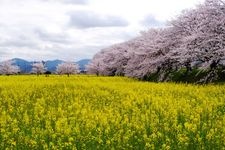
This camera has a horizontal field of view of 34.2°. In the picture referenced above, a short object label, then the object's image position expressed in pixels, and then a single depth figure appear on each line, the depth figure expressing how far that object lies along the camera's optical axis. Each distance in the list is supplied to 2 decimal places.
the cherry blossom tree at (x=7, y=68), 94.71
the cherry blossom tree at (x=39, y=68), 98.93
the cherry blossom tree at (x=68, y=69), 90.21
